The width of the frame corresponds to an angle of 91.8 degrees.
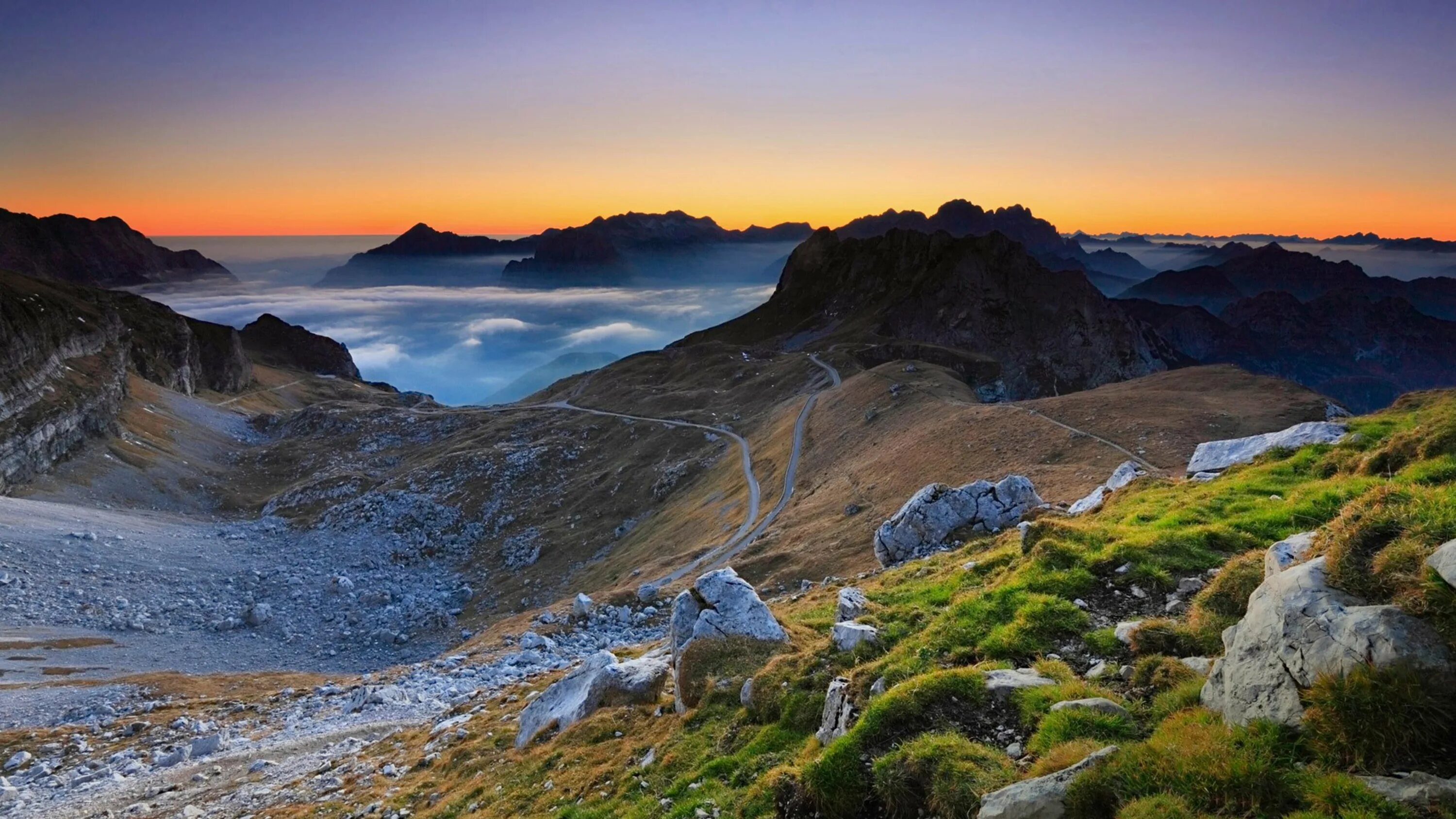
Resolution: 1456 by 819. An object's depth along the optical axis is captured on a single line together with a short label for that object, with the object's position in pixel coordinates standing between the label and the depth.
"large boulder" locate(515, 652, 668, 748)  19.14
